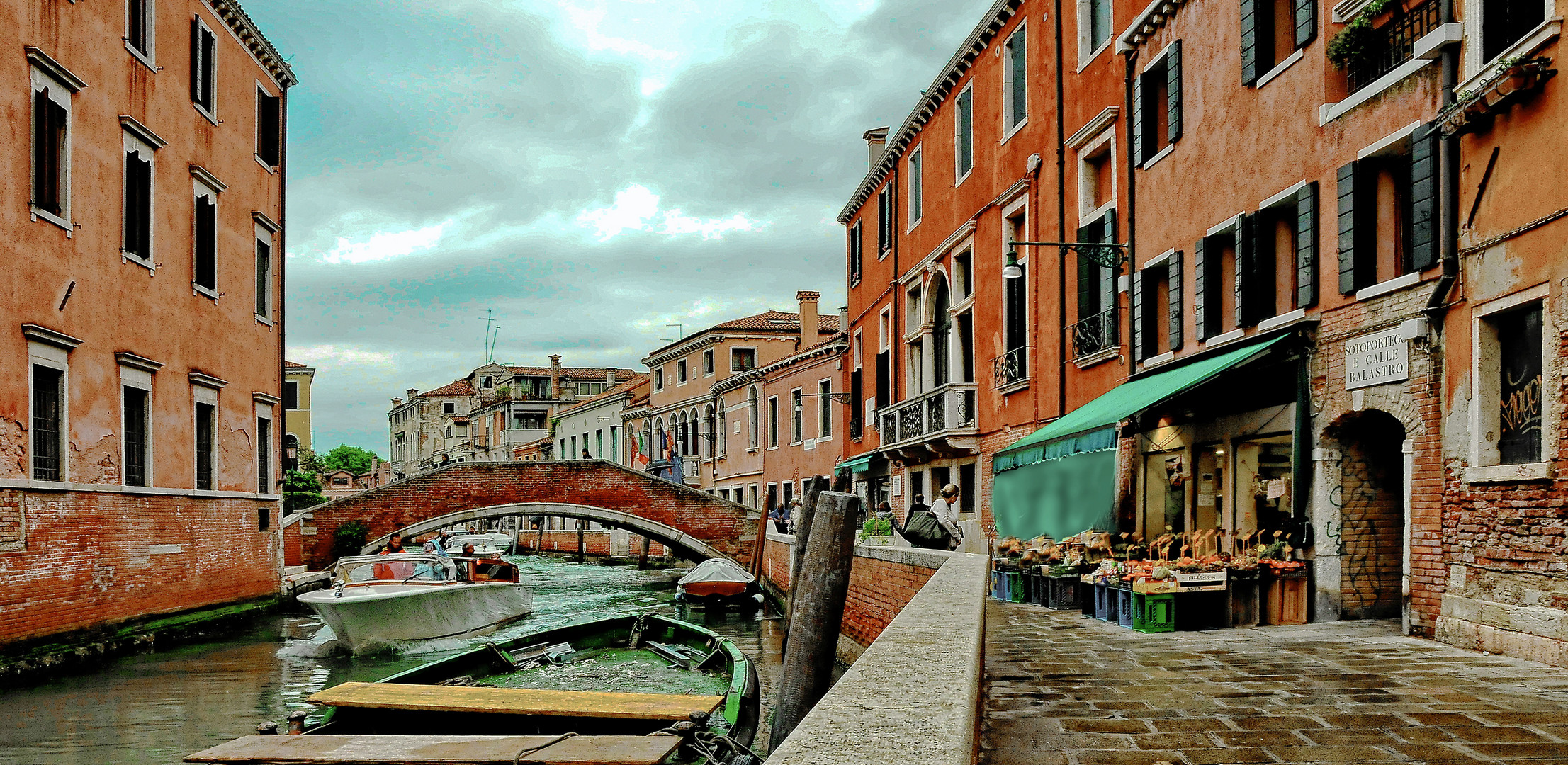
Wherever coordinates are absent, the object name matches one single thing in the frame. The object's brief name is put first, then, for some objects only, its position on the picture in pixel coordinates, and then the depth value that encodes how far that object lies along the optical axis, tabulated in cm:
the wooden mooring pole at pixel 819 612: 842
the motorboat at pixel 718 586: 2364
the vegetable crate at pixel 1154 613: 878
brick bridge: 2695
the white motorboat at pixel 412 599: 1599
